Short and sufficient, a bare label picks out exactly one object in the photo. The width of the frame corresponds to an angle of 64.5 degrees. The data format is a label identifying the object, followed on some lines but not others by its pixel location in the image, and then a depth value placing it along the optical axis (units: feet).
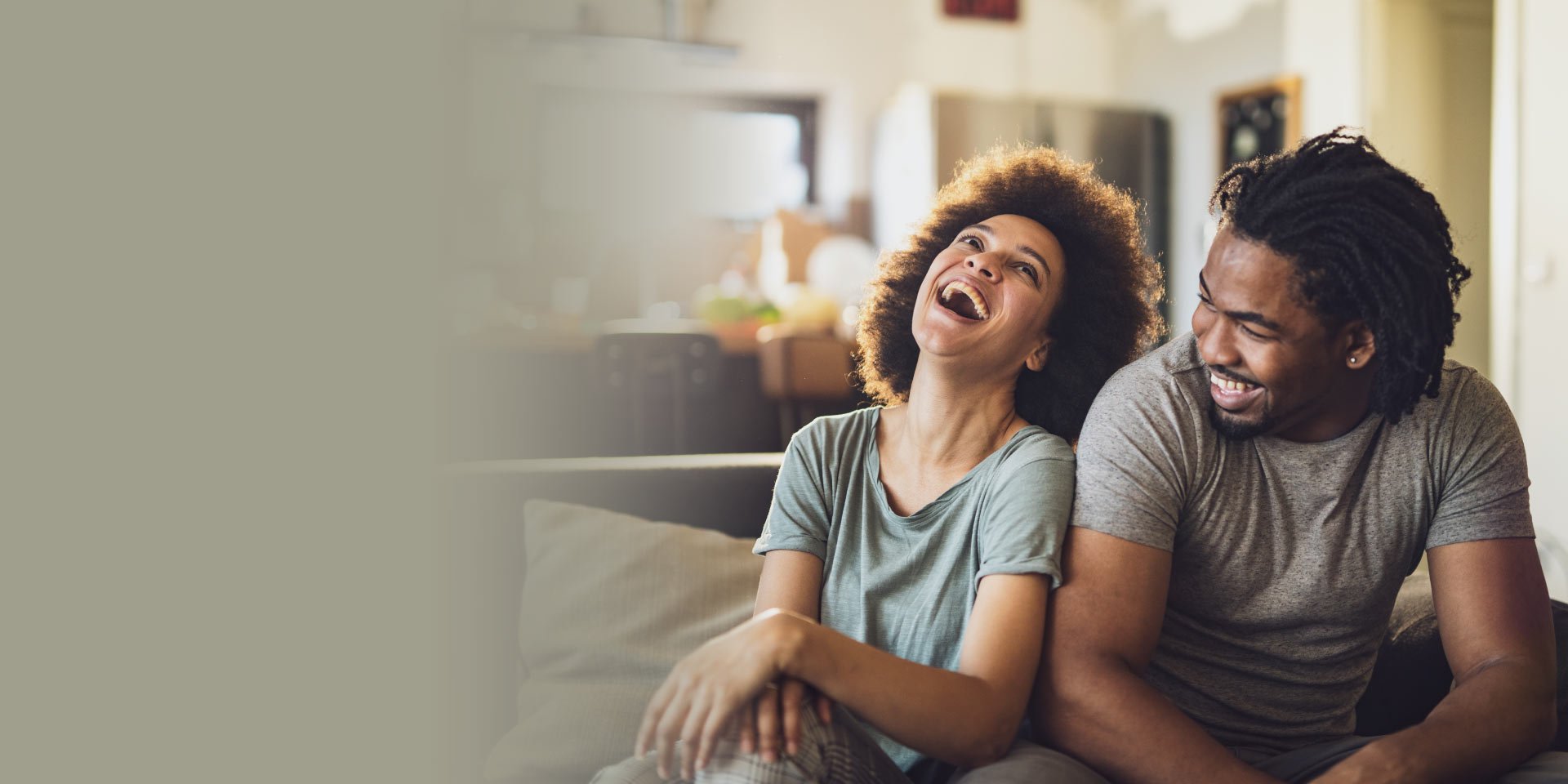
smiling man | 3.68
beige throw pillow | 5.06
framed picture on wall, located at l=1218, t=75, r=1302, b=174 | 16.06
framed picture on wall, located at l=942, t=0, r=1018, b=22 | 19.76
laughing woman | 3.33
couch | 5.02
